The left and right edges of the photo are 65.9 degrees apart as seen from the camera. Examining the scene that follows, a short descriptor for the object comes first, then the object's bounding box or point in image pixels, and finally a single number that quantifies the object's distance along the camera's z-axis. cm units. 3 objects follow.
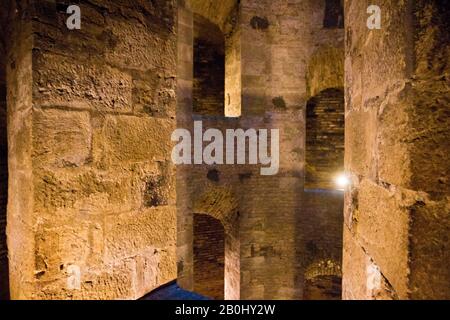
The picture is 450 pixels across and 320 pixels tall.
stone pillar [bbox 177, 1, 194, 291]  586
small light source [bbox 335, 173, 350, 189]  930
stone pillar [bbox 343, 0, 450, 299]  92
